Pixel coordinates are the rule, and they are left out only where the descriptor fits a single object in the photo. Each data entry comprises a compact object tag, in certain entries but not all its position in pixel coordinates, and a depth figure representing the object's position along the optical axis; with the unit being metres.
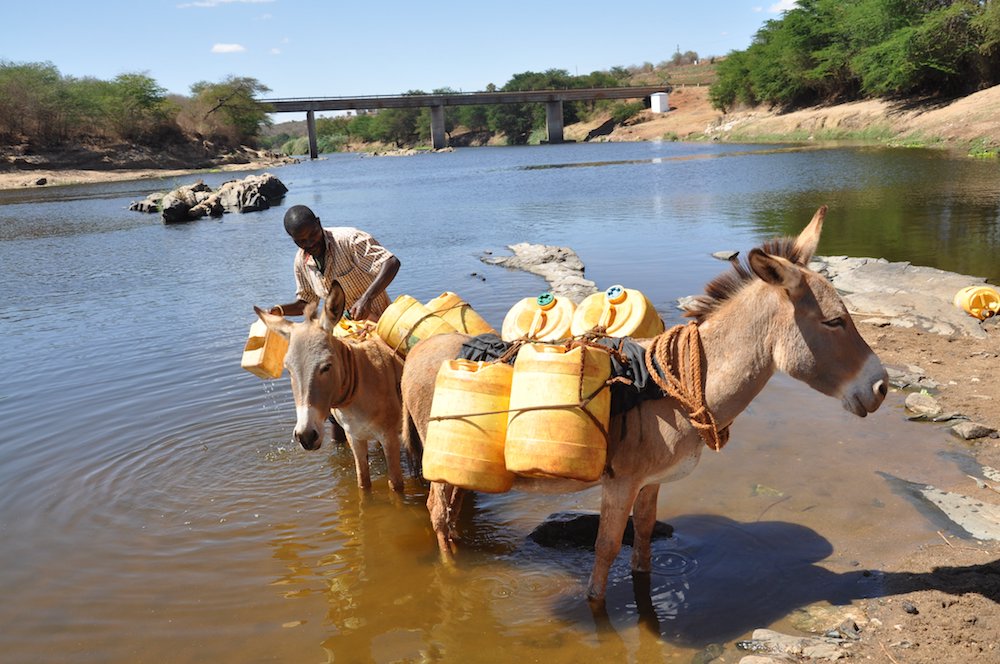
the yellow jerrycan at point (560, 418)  4.34
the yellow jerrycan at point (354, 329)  6.75
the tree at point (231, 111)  98.81
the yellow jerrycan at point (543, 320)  6.42
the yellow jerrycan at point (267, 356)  5.95
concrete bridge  113.56
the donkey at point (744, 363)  4.21
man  6.96
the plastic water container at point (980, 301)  10.15
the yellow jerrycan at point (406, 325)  6.54
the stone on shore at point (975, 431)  6.85
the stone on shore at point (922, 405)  7.47
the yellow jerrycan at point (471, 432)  4.62
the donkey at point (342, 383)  5.41
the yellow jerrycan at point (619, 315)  6.26
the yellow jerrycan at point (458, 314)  6.70
